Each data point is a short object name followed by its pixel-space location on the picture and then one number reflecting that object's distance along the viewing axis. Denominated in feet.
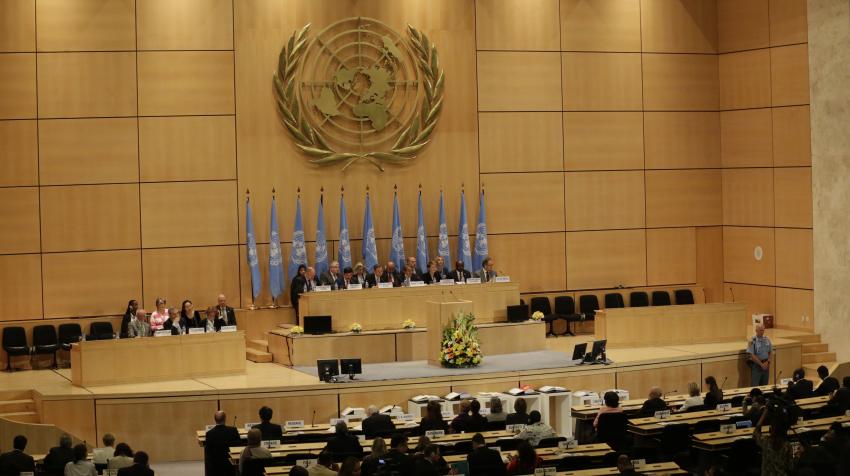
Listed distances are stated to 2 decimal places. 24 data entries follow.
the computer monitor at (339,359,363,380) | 57.57
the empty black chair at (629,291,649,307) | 77.61
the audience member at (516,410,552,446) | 44.16
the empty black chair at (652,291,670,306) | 77.92
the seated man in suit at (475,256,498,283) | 69.85
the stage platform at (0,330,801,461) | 55.83
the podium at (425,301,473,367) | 61.37
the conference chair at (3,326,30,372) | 65.26
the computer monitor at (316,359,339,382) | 57.47
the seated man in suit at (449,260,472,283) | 69.77
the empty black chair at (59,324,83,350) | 66.44
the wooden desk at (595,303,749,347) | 68.44
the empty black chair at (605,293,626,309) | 77.00
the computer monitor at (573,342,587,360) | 61.87
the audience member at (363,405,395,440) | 47.19
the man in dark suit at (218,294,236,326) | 63.16
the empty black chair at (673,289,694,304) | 78.74
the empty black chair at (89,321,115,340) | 67.10
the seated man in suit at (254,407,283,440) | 45.96
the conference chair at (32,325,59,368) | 65.72
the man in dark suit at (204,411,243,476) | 45.80
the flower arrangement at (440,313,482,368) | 60.85
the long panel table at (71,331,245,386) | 58.13
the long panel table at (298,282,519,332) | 65.26
